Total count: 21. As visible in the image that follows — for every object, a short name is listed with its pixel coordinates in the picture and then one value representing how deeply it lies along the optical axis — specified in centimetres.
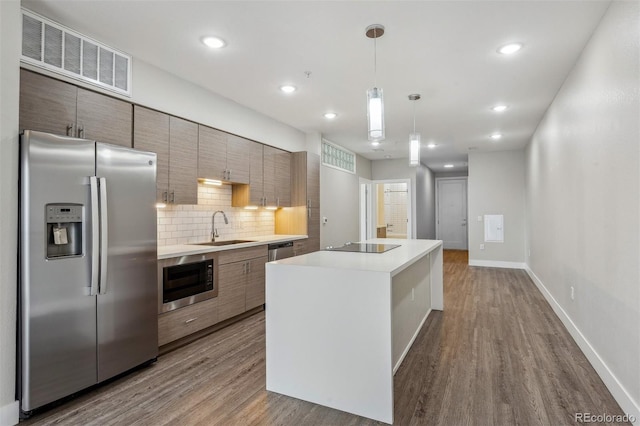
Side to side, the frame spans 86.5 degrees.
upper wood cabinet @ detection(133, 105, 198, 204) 304
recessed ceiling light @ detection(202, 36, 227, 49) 264
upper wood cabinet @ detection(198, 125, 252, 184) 367
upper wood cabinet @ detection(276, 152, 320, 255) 515
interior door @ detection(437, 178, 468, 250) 1098
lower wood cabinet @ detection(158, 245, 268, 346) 305
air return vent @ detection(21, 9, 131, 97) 228
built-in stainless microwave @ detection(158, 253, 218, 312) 299
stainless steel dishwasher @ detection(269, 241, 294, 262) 434
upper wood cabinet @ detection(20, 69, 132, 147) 226
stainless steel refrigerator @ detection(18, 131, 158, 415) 202
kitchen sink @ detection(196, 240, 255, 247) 389
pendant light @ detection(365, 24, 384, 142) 231
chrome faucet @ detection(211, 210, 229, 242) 413
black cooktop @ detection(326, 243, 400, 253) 296
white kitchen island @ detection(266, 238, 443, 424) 200
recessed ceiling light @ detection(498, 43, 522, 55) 275
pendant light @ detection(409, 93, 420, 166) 353
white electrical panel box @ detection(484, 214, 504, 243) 746
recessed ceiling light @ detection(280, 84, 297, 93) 364
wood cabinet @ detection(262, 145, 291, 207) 467
